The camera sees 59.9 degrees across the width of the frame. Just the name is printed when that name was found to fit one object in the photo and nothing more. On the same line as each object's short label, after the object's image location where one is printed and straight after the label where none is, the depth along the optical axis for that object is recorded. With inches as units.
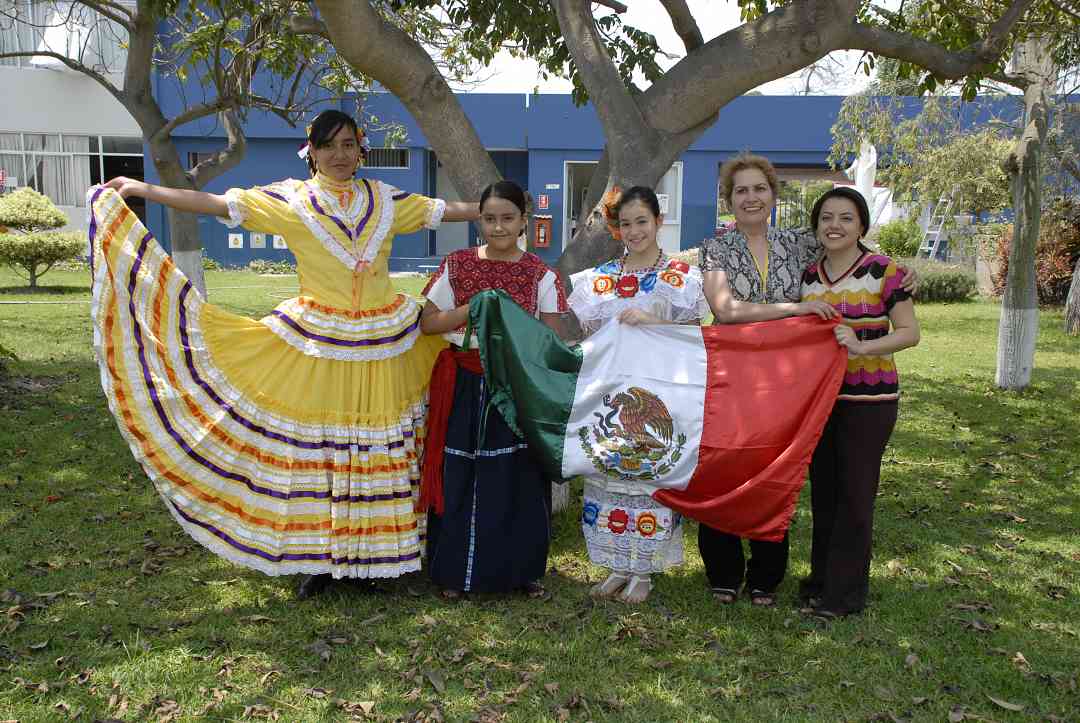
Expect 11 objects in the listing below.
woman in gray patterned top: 147.9
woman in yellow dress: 145.8
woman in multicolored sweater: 142.7
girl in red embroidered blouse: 155.3
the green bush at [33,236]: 588.7
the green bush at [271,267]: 861.8
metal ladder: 722.2
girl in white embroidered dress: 150.3
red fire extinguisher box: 914.1
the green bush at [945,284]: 666.8
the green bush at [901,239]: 775.1
